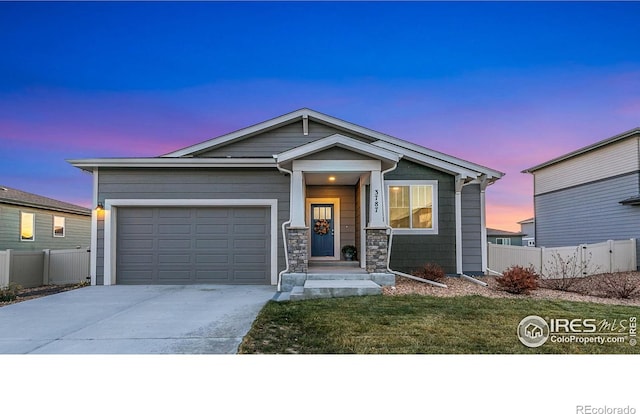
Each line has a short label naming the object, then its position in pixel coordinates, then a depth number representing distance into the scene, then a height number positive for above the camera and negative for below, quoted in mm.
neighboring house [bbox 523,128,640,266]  14094 +1396
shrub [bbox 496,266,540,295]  8234 -1363
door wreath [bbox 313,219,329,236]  11719 -98
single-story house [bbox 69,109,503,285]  9984 +266
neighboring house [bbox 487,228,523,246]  27108 -1032
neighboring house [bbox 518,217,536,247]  28048 -611
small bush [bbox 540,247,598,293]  11992 -1478
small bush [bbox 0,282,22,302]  8195 -1619
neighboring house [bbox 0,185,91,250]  14688 +104
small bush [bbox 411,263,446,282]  9297 -1320
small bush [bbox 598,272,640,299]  8156 -1612
